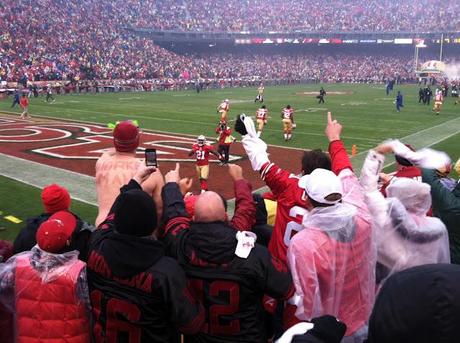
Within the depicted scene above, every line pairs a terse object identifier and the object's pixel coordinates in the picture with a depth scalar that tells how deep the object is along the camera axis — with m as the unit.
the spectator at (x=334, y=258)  3.17
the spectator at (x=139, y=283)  2.85
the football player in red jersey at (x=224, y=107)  18.70
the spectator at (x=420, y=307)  1.33
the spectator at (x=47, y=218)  3.91
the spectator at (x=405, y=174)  4.93
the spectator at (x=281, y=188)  3.92
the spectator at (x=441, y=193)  3.83
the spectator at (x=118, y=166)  4.38
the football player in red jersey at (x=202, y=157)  10.87
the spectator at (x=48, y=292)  3.33
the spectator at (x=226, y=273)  2.93
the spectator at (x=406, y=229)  3.48
